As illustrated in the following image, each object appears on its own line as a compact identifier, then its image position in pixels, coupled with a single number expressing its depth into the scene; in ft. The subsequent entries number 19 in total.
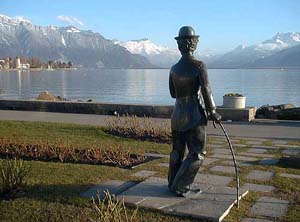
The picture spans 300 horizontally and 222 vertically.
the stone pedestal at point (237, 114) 54.03
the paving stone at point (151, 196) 19.22
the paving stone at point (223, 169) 25.97
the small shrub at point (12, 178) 20.52
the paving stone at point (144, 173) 24.63
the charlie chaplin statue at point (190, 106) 19.17
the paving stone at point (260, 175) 24.50
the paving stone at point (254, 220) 17.81
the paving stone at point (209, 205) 17.83
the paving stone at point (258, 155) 31.49
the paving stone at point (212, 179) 23.12
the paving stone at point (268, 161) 28.58
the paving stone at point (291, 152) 32.69
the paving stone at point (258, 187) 22.05
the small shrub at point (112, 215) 14.67
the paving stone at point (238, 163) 28.19
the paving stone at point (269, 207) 18.52
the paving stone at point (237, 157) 29.99
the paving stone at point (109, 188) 20.57
